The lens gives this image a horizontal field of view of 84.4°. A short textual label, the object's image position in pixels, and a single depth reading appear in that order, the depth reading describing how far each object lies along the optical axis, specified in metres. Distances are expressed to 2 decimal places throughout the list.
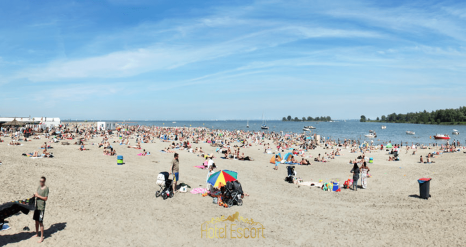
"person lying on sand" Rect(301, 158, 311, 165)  22.10
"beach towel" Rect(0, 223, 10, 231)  7.04
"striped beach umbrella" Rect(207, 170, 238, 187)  11.07
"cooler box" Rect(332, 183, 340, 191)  13.12
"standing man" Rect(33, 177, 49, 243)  6.52
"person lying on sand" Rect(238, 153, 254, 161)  23.39
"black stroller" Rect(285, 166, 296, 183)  15.15
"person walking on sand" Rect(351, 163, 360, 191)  13.15
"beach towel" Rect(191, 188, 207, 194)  11.55
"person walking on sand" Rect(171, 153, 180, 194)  11.42
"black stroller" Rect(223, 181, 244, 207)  10.16
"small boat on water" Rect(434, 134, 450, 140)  51.17
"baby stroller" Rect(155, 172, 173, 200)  10.59
